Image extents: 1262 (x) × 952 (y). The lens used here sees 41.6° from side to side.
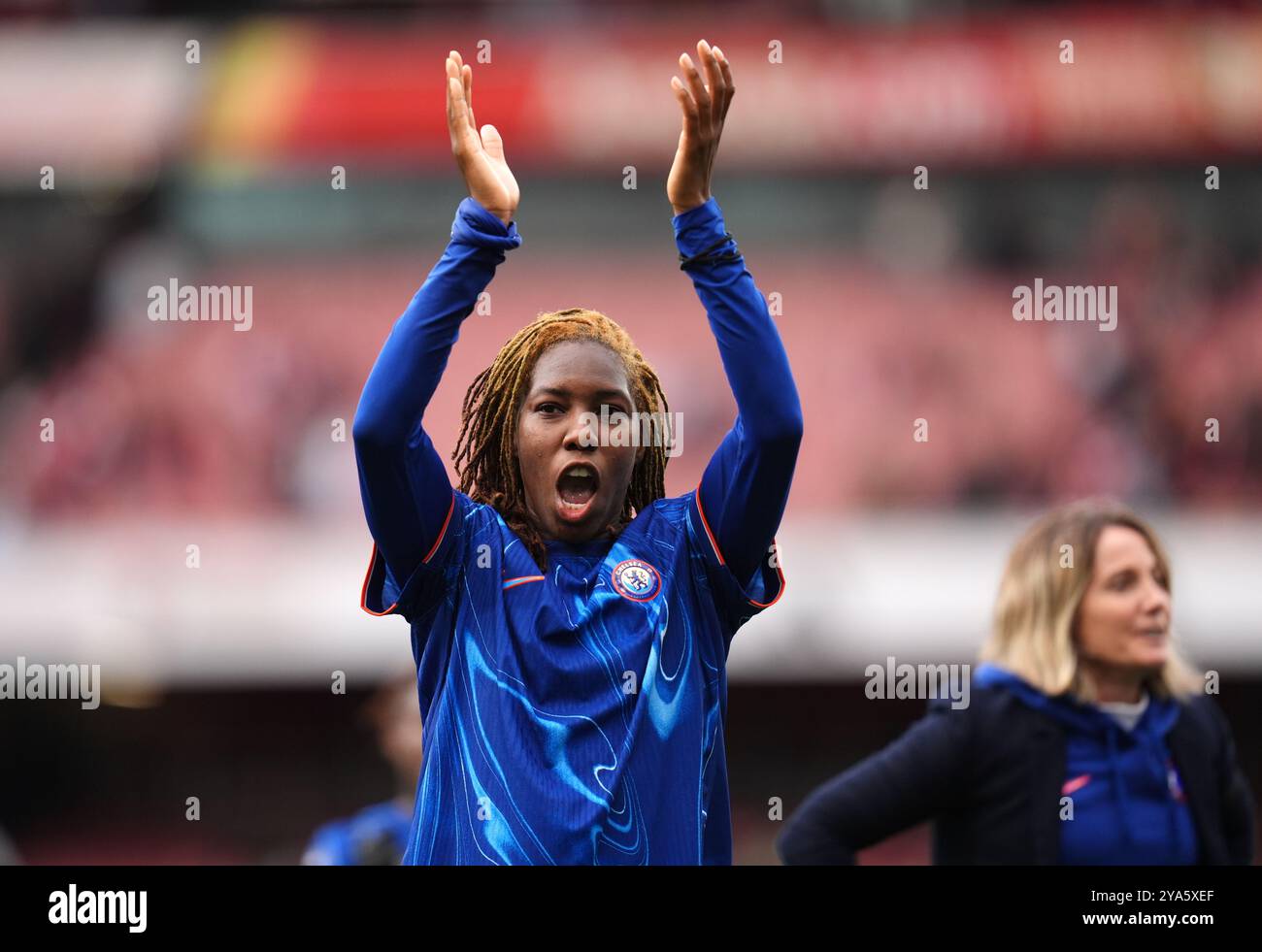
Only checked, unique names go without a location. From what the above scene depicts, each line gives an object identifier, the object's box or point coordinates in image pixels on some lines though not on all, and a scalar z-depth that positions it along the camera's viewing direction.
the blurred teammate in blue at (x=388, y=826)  5.64
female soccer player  2.74
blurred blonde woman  3.89
